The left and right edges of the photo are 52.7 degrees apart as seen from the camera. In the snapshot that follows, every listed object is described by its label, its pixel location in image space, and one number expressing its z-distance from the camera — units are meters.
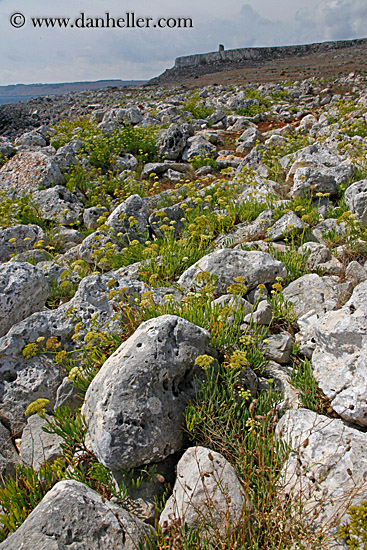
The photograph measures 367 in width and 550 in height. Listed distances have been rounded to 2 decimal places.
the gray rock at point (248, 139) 10.73
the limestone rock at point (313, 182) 6.46
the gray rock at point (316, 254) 4.87
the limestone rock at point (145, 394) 2.58
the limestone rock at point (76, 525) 2.04
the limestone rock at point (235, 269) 4.45
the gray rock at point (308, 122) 11.98
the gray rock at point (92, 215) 7.53
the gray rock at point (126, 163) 9.99
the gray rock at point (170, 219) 6.55
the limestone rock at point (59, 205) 7.72
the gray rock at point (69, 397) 3.46
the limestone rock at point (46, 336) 3.77
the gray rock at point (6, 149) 11.25
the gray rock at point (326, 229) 5.34
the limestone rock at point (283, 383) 3.05
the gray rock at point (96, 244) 6.04
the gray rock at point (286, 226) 5.49
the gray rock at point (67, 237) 7.12
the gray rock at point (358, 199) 5.31
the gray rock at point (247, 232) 5.84
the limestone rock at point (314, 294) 3.93
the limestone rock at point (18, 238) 6.57
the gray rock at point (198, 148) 10.34
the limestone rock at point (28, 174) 8.85
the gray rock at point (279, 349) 3.50
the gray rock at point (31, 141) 12.36
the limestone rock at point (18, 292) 4.43
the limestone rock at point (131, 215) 6.25
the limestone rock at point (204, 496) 2.13
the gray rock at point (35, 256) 6.27
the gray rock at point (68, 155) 9.45
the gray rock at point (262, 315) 3.84
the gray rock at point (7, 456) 3.16
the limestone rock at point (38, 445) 3.06
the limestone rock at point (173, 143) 10.65
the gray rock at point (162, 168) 9.80
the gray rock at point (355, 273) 4.26
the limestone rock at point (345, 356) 2.80
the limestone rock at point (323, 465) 2.17
